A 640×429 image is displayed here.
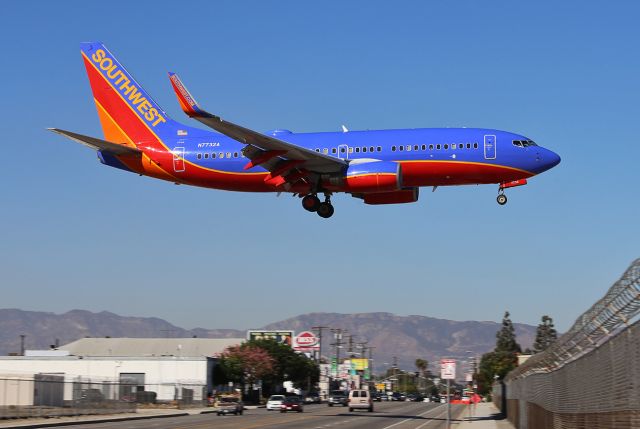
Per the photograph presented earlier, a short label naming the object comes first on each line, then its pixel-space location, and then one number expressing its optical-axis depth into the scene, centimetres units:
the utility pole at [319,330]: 17882
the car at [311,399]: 12186
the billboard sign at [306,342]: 18216
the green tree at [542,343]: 19342
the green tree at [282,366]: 13748
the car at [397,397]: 16679
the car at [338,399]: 10175
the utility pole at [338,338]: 18835
